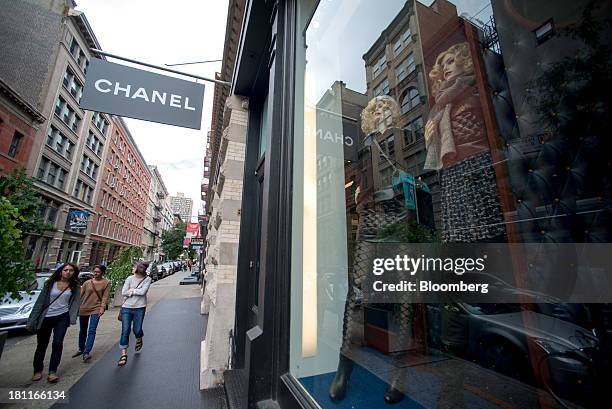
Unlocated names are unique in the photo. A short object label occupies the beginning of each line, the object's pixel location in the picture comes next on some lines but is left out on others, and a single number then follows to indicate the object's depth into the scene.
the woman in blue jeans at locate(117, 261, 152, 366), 4.69
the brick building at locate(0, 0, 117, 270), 18.28
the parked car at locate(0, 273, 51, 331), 5.86
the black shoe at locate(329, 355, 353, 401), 1.40
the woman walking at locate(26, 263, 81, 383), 3.76
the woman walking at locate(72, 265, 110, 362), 4.67
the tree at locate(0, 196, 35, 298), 3.05
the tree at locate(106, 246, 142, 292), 10.24
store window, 1.04
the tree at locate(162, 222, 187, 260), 47.62
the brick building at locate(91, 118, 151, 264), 30.91
